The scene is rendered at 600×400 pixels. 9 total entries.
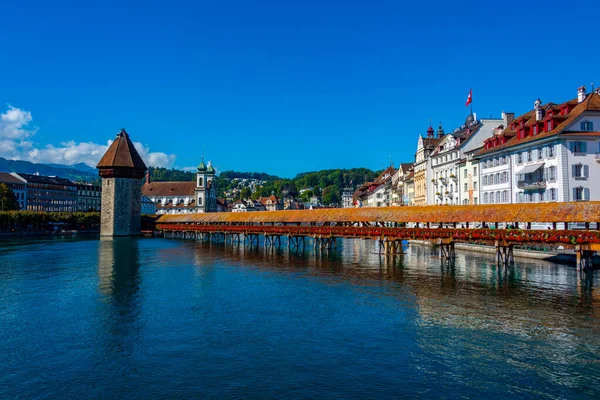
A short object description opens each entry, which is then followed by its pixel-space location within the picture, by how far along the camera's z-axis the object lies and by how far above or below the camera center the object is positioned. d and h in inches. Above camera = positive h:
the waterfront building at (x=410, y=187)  3034.0 +212.3
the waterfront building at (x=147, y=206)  5290.4 +148.1
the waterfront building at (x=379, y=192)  3838.6 +232.9
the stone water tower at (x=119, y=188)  3240.7 +214.5
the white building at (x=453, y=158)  2224.4 +310.3
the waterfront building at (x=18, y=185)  4594.0 +329.5
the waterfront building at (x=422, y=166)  2689.5 +308.9
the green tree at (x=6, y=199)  3681.1 +156.7
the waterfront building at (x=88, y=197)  5585.6 +272.8
